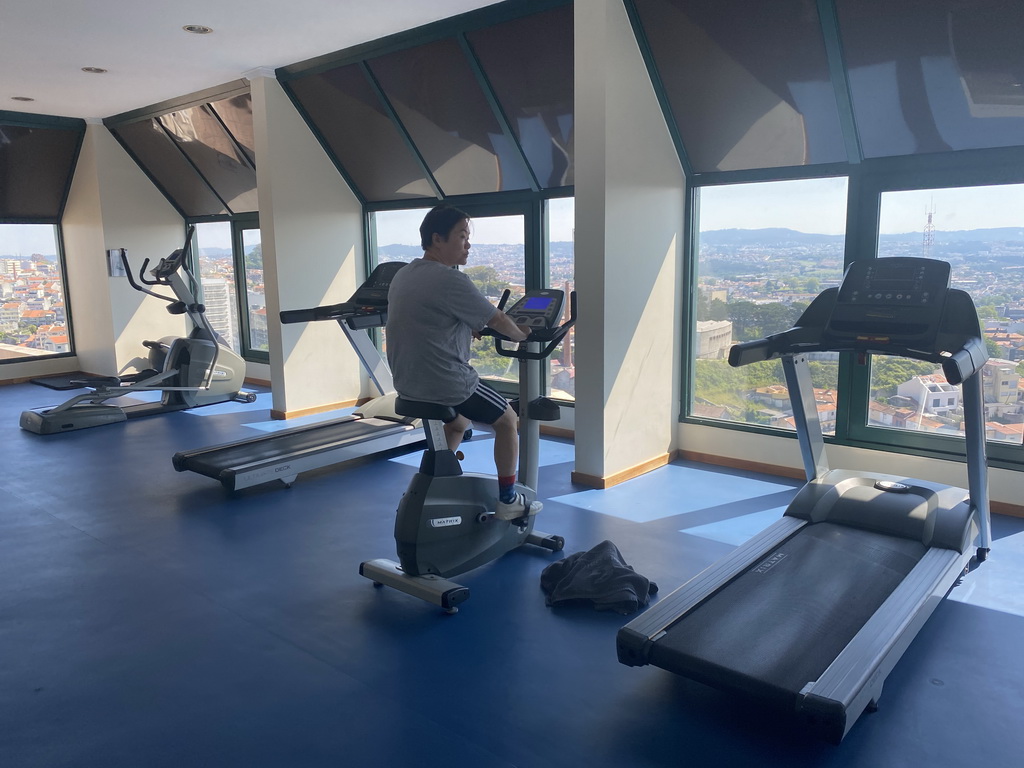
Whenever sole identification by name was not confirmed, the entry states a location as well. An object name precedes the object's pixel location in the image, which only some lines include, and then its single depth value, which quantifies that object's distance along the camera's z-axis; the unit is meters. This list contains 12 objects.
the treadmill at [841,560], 2.36
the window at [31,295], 9.13
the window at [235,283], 8.49
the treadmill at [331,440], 4.84
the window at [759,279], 4.76
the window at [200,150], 7.21
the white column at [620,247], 4.45
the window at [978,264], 4.16
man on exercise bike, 3.12
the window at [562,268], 5.88
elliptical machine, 6.68
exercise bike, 3.26
